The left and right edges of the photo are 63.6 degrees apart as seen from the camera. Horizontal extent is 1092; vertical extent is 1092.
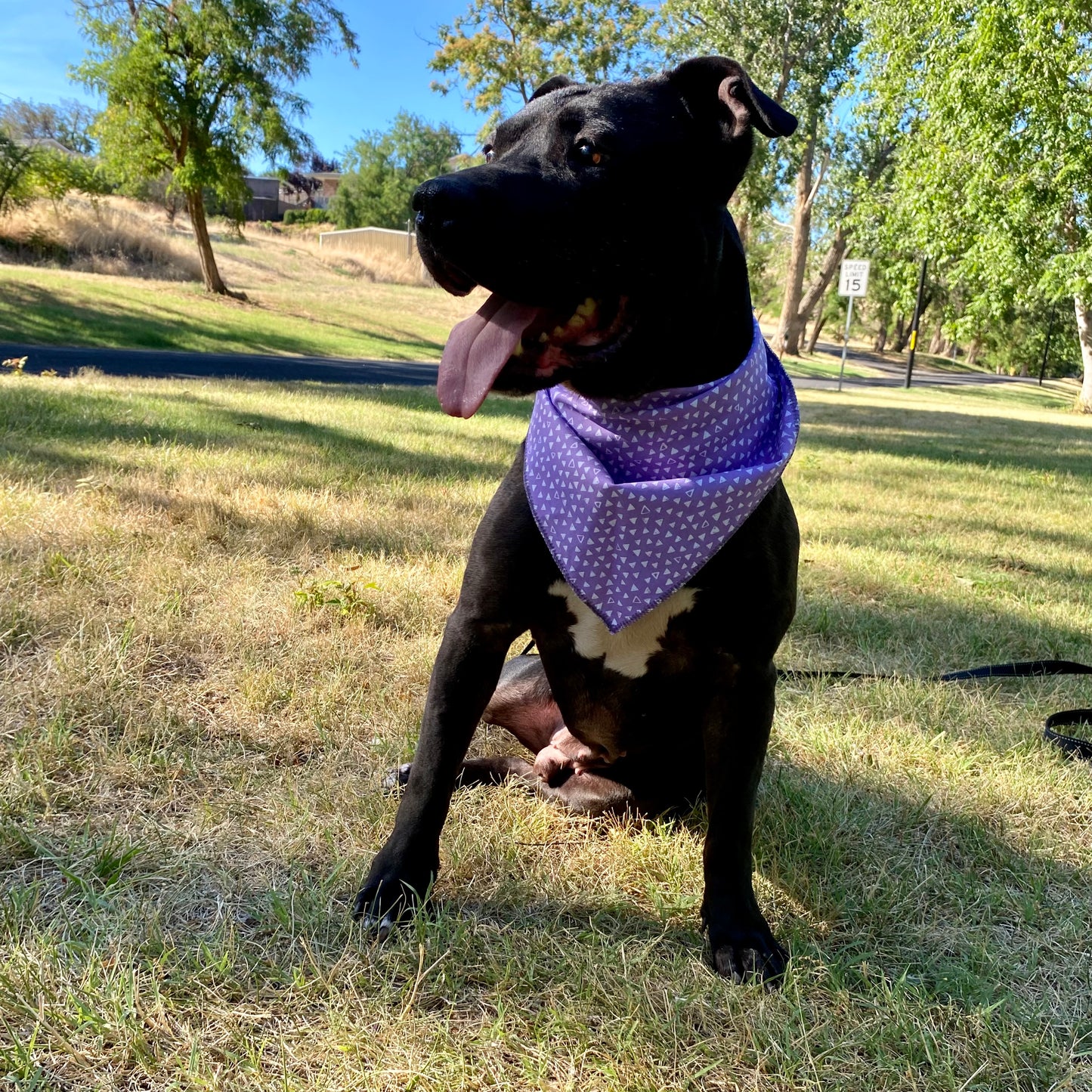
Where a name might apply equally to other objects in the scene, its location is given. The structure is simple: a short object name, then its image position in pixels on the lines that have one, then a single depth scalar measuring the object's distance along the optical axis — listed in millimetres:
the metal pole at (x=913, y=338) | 24656
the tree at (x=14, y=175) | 19531
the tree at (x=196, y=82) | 18484
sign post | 23266
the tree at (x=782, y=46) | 22953
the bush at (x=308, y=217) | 57719
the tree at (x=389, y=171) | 57031
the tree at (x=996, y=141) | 13812
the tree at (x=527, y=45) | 22359
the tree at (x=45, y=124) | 25609
